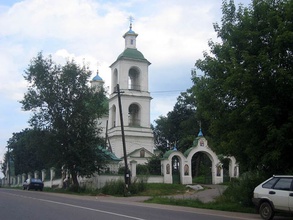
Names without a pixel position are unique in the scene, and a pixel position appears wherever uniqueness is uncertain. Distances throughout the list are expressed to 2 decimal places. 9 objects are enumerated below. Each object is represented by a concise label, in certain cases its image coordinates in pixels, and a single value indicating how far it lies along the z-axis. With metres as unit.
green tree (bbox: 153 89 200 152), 59.62
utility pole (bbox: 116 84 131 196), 32.38
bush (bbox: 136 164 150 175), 42.08
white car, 13.38
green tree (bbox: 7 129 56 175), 39.41
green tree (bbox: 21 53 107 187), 39.38
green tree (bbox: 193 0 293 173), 15.41
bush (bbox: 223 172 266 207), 18.12
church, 51.53
